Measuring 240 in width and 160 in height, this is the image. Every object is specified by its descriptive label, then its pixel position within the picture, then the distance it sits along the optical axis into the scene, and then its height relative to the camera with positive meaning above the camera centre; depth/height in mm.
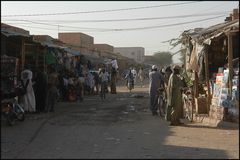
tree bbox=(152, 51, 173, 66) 110075 +5598
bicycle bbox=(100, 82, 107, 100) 23359 -440
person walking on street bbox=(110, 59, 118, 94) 27609 +559
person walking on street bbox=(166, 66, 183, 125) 13172 -356
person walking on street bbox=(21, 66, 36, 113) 15148 -415
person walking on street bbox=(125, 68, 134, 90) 32250 +95
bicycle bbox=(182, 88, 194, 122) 14003 -700
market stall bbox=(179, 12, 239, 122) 12276 +439
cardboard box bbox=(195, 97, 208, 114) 14117 -715
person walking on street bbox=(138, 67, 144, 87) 44066 +562
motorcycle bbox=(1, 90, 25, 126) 12375 -798
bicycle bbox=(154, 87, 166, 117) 15297 -669
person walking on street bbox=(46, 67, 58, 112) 16281 -311
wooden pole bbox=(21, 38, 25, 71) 16438 +947
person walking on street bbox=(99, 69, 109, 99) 23297 +65
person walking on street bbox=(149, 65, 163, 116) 15758 -155
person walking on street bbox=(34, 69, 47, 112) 16484 -175
